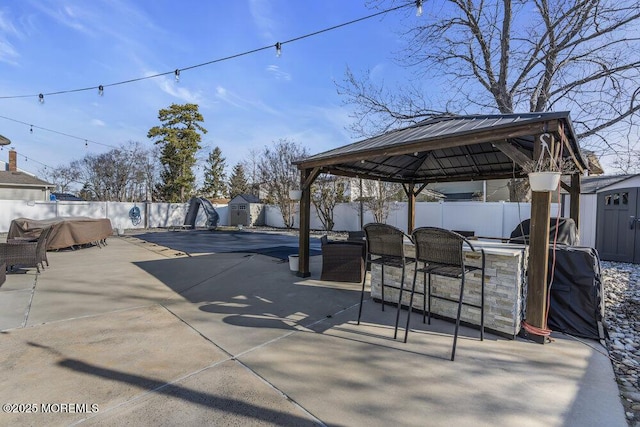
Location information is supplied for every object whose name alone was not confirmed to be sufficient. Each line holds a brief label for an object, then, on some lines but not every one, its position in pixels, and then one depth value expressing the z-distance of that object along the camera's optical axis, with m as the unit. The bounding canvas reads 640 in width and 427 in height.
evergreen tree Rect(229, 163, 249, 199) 32.38
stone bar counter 3.20
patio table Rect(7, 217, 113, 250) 8.14
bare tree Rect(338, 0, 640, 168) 8.08
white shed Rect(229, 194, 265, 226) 20.70
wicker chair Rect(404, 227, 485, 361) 2.97
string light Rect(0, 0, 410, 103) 6.06
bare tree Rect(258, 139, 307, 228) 17.89
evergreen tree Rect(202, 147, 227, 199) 34.84
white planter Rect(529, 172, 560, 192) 2.96
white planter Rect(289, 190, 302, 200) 6.05
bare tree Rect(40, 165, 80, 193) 27.23
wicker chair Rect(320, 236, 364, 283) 5.60
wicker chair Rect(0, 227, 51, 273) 5.51
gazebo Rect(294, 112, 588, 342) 3.16
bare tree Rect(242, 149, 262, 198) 20.20
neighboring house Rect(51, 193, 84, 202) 24.47
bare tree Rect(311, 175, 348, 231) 16.09
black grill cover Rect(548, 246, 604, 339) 3.32
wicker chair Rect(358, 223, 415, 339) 3.39
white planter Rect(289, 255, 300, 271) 6.12
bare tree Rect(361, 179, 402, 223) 13.93
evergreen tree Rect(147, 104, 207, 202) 22.25
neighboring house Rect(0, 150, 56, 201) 17.39
